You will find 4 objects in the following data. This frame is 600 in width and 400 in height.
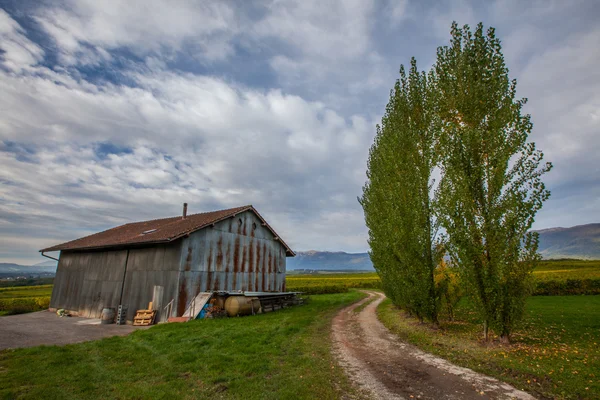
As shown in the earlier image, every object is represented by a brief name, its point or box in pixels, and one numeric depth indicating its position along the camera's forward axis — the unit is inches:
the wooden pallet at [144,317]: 689.6
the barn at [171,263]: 724.7
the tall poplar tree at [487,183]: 405.7
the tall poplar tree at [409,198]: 550.9
